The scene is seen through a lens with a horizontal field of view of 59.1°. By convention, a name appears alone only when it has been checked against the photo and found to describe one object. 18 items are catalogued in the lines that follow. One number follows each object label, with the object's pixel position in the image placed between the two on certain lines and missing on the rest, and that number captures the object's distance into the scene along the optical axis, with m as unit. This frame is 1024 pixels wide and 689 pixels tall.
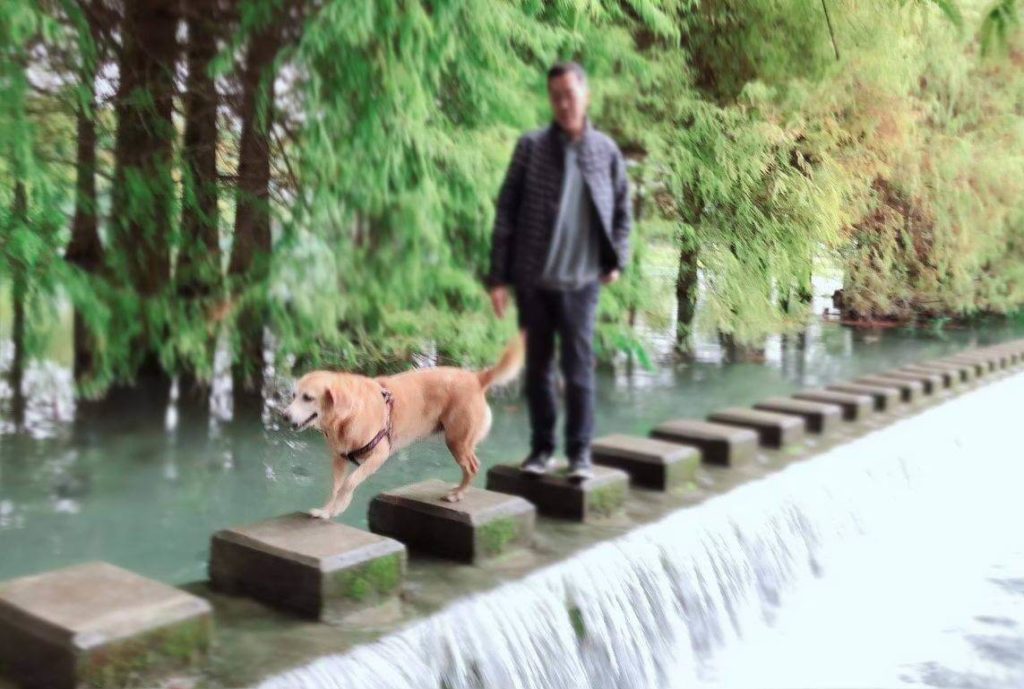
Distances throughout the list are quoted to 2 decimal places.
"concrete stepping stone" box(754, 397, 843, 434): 4.71
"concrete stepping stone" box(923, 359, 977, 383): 7.22
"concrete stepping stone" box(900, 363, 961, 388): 6.83
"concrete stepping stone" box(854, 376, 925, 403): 5.96
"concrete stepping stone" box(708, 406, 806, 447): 4.31
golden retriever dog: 2.14
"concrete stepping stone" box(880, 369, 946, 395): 6.41
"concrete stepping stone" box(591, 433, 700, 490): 3.42
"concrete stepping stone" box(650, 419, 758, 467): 3.87
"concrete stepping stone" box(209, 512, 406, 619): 2.15
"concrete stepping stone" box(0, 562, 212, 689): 1.72
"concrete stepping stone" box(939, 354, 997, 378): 7.69
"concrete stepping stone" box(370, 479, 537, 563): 2.57
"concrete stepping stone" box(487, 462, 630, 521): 2.98
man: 2.51
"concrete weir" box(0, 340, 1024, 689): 1.78
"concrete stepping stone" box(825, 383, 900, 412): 5.55
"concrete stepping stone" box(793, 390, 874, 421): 5.12
